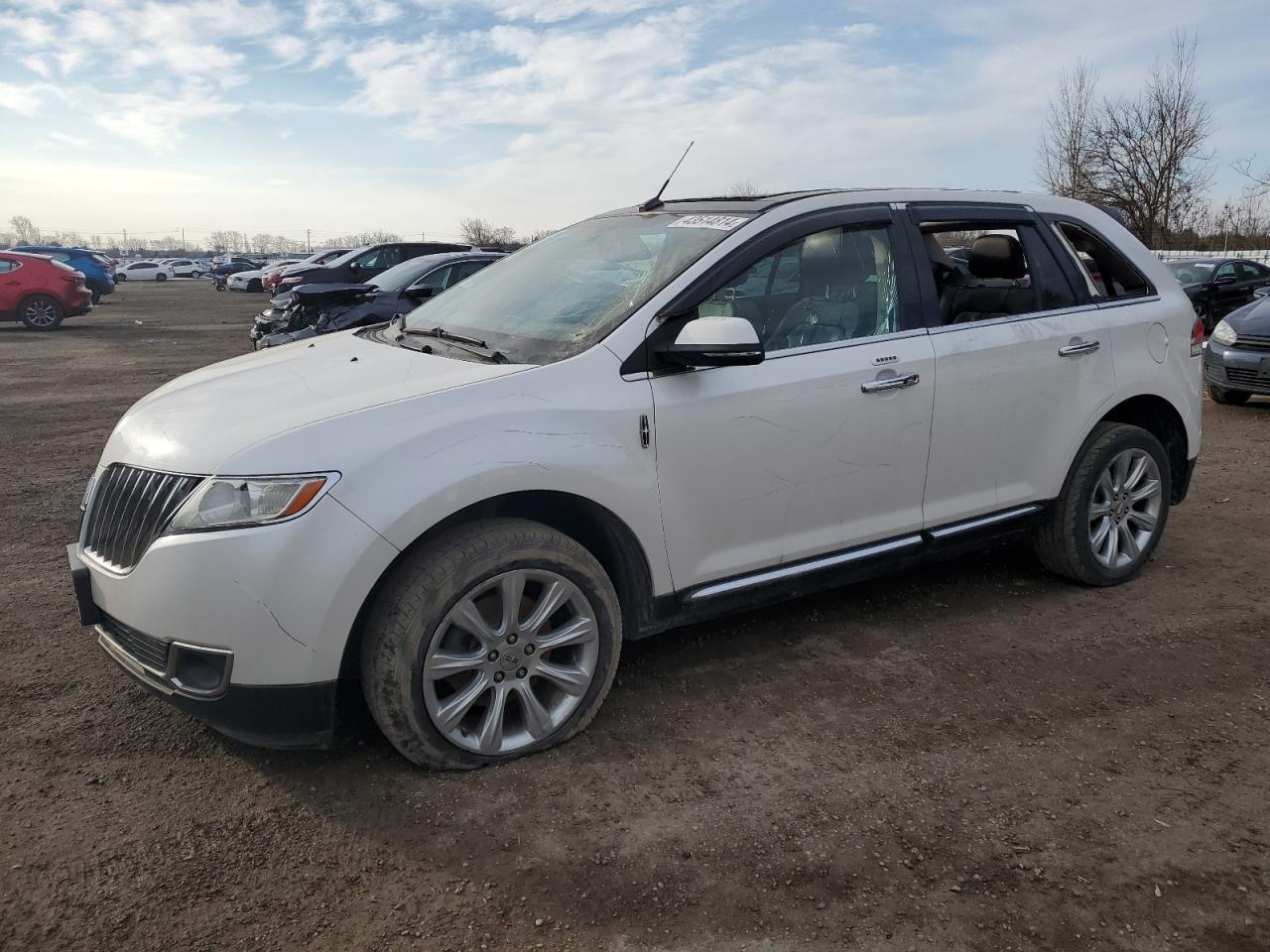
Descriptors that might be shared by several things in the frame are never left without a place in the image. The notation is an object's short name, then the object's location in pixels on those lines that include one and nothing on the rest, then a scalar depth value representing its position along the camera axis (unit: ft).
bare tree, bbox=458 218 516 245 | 204.79
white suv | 8.75
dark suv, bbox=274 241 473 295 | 59.77
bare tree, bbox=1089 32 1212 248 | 112.06
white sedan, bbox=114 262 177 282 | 200.95
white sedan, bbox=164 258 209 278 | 213.66
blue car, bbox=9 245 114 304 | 92.25
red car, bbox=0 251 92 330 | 63.05
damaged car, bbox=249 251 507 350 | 35.14
